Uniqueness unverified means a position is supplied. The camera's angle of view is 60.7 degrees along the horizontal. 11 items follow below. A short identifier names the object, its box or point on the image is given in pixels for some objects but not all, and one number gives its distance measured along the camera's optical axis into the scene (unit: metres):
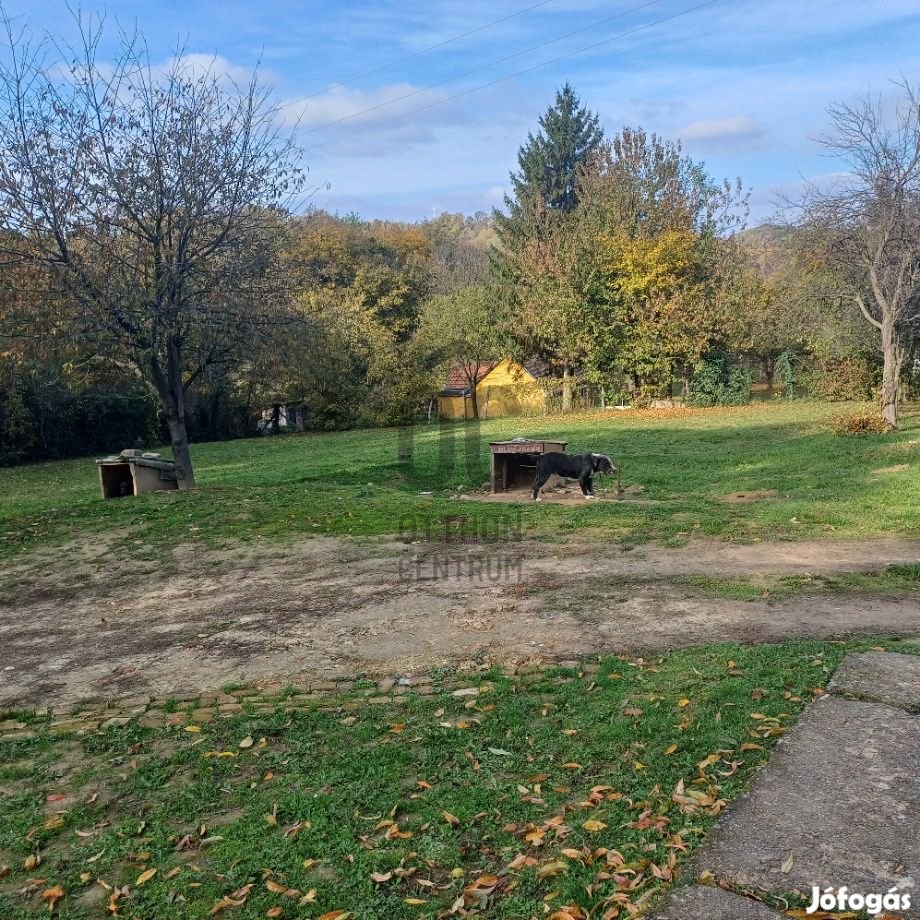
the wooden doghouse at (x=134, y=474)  12.55
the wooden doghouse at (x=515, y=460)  12.20
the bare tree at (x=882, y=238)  17.02
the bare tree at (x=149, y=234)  10.84
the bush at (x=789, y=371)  32.34
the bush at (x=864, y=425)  17.52
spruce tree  38.22
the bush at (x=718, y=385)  31.52
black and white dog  11.07
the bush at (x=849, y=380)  28.08
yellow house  35.19
